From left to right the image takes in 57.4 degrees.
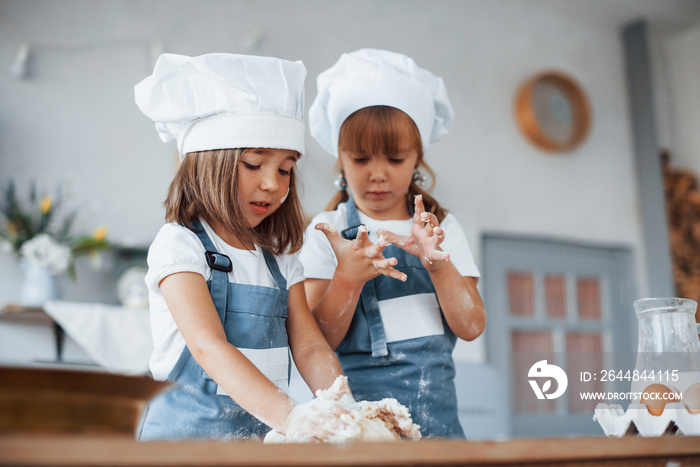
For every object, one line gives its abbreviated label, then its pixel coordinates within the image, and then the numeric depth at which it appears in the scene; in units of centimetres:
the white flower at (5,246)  254
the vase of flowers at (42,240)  246
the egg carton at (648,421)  81
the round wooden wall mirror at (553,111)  372
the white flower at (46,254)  246
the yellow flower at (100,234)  260
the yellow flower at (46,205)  255
